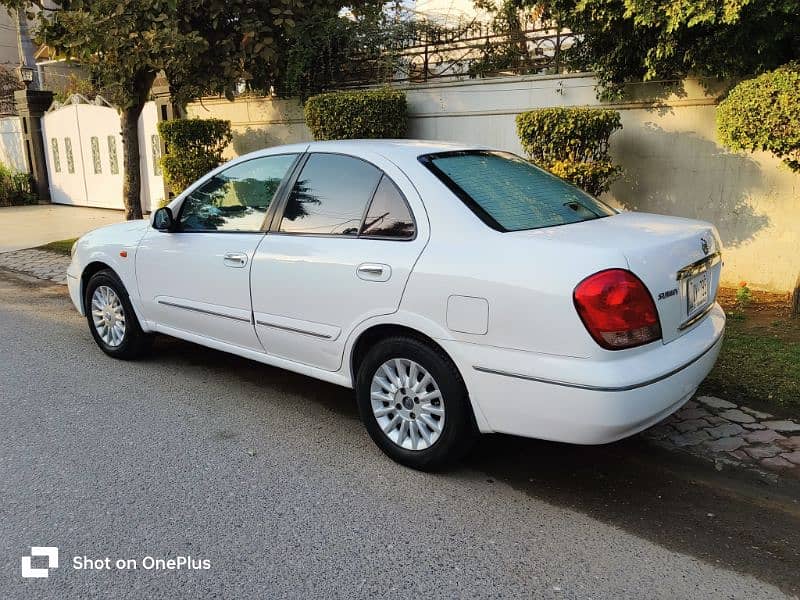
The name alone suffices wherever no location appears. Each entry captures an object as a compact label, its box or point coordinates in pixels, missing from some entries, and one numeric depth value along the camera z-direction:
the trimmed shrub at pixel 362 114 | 8.52
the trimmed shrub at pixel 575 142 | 6.70
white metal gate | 13.59
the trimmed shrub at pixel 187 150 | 10.72
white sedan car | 2.85
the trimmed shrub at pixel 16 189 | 16.67
